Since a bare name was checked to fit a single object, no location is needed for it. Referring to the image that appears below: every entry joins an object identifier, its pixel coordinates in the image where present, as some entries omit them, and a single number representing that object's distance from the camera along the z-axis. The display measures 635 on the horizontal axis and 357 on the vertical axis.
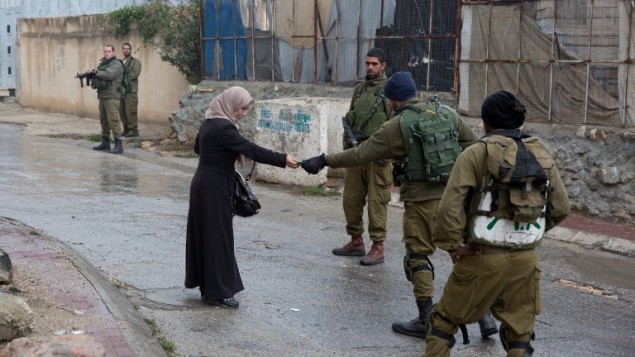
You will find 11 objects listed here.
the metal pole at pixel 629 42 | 10.00
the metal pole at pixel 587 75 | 10.40
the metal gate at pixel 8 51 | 26.88
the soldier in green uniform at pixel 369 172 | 8.11
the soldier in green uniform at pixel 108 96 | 16.25
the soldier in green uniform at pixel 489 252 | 4.72
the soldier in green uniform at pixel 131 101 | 18.38
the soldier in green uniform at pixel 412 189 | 6.17
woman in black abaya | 6.60
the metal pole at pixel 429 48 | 12.52
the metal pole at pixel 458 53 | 11.96
